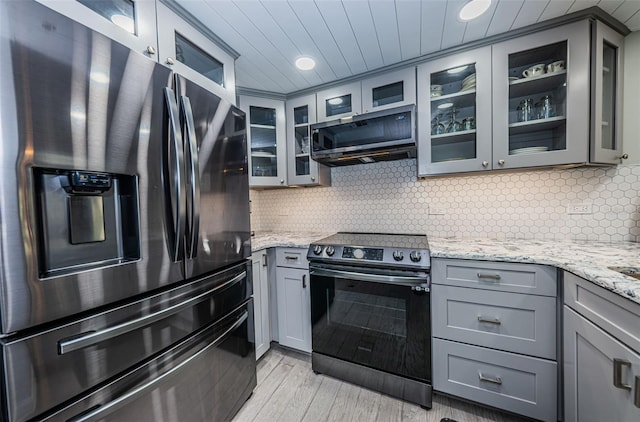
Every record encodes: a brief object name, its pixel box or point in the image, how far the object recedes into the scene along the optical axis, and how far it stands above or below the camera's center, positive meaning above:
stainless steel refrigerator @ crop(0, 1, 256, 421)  0.68 -0.08
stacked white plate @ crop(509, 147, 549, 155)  1.61 +0.33
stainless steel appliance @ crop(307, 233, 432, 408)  1.53 -0.75
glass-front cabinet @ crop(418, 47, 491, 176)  1.70 +0.65
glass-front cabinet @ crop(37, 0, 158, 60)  0.91 +0.80
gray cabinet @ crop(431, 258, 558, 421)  1.31 -0.76
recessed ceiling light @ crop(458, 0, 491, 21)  1.36 +1.09
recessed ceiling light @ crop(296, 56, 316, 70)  1.84 +1.09
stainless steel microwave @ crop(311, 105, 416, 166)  1.78 +0.51
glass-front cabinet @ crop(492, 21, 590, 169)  1.48 +0.67
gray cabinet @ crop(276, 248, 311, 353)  1.94 -0.76
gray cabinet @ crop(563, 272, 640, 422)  0.84 -0.62
